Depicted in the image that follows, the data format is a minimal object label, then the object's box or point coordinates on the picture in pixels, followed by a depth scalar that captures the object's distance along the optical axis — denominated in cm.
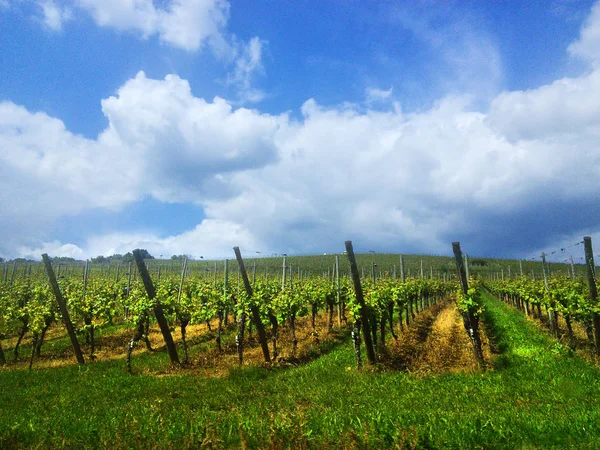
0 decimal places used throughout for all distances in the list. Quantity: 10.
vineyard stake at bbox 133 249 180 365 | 1353
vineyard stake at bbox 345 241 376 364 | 1259
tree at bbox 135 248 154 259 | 12750
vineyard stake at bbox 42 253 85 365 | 1418
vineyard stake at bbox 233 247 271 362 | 1355
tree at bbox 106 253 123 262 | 11339
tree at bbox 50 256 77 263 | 8875
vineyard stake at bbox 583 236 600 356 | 1309
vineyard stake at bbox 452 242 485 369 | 1241
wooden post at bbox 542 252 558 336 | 1755
